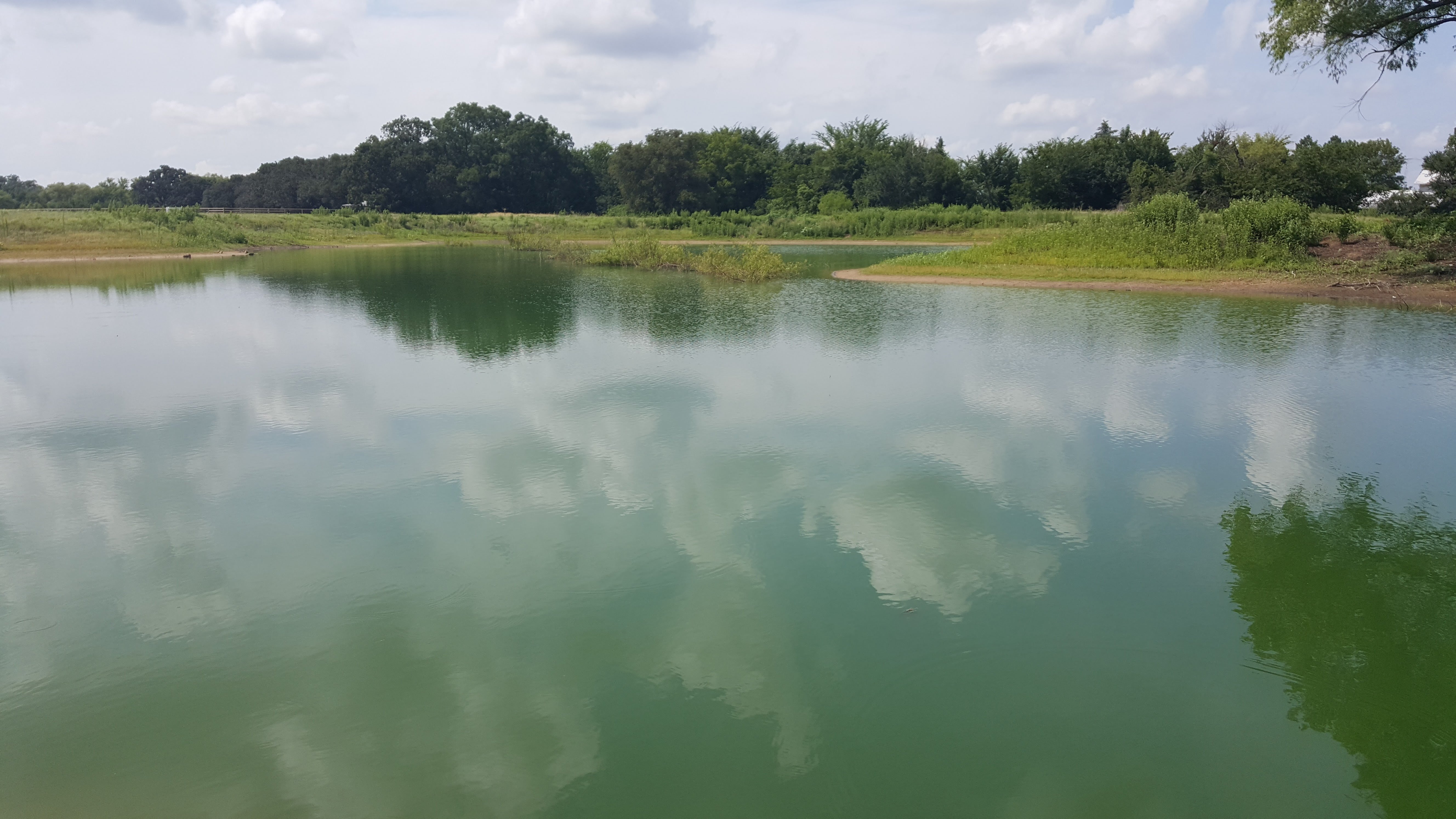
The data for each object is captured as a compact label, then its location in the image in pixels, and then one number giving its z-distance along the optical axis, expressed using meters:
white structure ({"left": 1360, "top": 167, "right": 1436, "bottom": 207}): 30.19
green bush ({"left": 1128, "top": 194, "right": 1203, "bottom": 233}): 25.75
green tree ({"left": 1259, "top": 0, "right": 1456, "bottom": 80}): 17.84
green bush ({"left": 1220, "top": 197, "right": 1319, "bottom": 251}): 24.03
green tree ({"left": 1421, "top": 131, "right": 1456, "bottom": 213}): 28.20
